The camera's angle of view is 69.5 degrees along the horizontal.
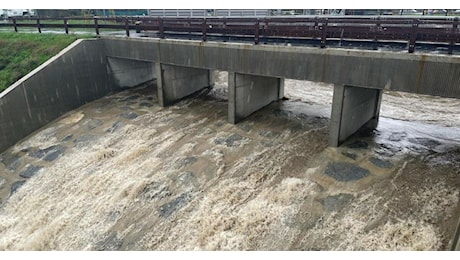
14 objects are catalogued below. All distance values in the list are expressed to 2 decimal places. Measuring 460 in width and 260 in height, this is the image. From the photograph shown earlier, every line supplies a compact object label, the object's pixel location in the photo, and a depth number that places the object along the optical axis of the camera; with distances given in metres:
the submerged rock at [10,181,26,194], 11.52
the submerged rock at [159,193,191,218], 9.26
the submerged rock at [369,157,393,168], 9.77
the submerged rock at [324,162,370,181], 9.41
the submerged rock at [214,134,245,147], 12.02
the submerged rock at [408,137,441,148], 10.92
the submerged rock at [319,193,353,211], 8.45
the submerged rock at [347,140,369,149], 10.79
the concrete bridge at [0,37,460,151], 9.10
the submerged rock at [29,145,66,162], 12.91
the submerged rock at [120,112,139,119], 15.21
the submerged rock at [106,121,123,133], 14.18
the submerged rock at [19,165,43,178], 12.15
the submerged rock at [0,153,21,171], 12.88
